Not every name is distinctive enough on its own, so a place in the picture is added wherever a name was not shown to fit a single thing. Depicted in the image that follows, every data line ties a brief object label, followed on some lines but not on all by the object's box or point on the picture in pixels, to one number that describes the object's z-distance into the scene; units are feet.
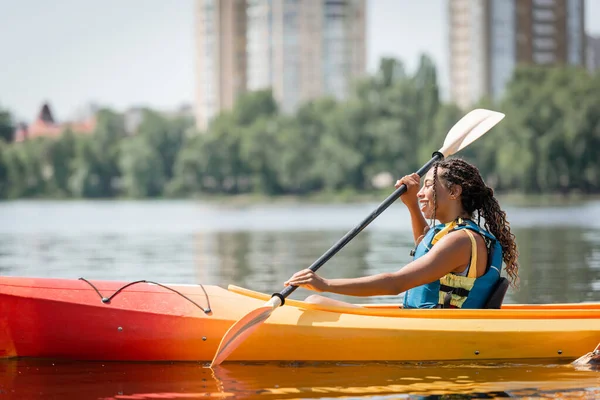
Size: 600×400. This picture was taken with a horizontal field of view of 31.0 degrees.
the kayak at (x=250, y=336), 20.45
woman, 18.84
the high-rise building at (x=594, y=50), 527.81
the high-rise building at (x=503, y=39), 384.06
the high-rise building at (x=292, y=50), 399.03
